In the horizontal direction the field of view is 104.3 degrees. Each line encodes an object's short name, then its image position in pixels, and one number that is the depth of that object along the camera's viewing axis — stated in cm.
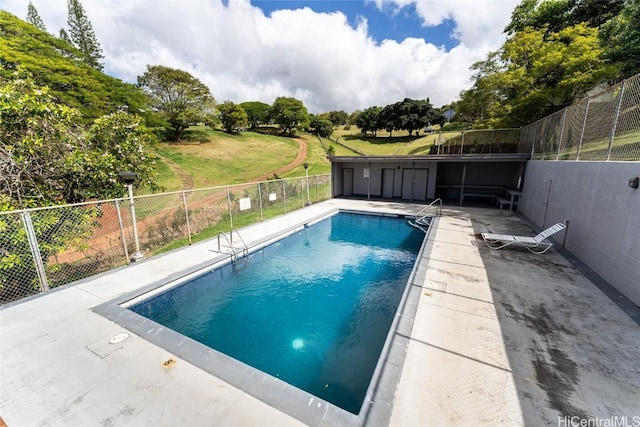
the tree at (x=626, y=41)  1021
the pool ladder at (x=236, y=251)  631
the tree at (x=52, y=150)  476
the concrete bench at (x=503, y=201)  1127
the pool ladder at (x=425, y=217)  970
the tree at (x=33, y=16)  2456
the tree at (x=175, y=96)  2980
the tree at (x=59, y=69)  1431
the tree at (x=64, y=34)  2744
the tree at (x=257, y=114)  4950
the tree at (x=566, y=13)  1592
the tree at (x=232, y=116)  3881
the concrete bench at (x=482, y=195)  1306
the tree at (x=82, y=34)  2675
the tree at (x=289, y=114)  4166
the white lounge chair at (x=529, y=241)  614
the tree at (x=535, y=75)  1188
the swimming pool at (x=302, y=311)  340
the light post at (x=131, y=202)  520
